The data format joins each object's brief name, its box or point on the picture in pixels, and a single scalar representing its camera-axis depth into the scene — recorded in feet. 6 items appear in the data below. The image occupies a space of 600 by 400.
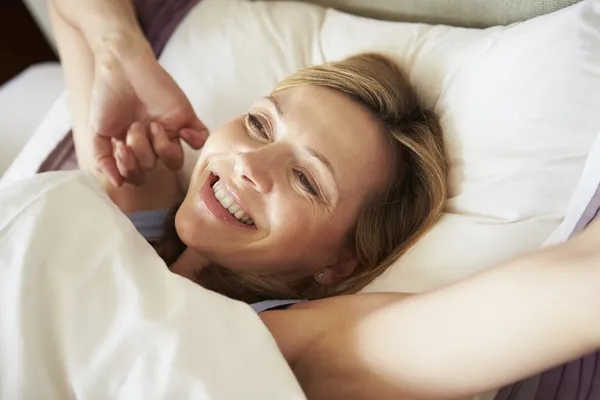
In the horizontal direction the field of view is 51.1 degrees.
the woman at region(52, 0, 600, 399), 1.88
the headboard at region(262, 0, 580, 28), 3.40
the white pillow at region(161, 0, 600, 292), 2.77
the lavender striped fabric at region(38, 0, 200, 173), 4.25
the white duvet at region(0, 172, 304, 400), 2.02
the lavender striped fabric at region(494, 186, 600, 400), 2.56
